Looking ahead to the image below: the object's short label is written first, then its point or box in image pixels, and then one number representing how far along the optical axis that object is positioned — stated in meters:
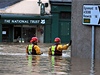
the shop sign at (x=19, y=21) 44.56
